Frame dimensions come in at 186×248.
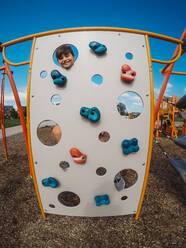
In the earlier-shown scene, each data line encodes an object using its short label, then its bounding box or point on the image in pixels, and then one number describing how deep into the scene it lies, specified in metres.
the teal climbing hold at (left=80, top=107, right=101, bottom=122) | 0.94
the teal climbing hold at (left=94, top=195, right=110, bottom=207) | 1.10
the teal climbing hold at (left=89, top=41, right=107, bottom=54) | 0.92
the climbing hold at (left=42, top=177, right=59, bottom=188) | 1.10
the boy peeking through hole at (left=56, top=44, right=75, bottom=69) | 1.07
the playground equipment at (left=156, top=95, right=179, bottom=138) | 4.65
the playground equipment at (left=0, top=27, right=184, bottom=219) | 0.96
